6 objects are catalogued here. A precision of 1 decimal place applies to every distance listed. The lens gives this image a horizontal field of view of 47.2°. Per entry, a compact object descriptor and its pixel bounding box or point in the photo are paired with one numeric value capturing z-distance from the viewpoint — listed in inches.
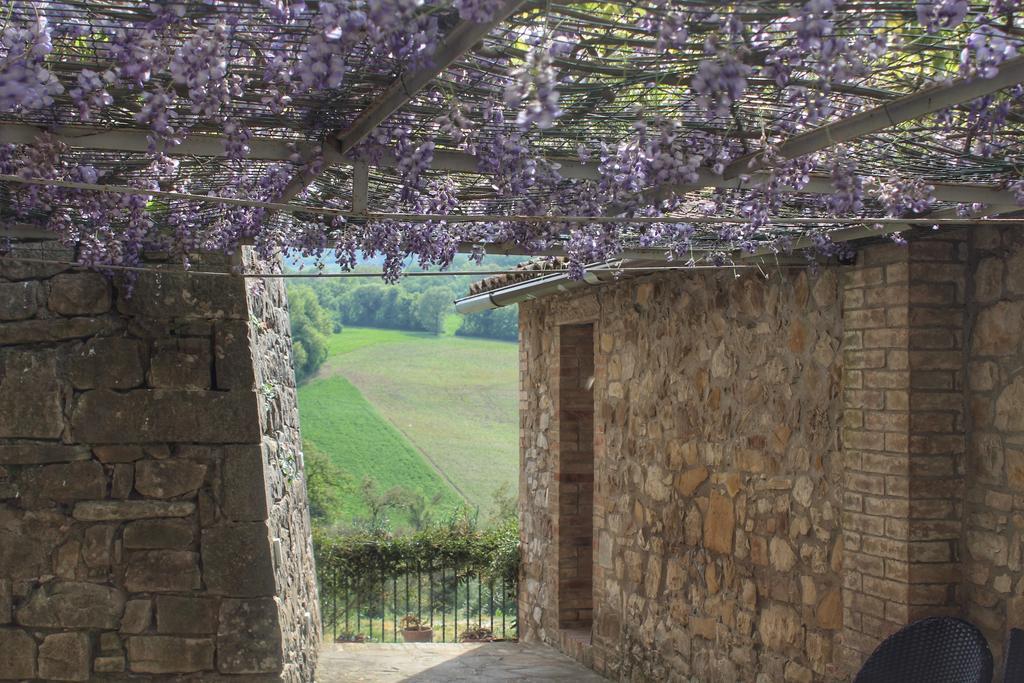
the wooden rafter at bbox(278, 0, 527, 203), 82.0
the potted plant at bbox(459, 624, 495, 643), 363.9
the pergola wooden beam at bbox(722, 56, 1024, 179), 91.0
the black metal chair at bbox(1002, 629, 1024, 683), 142.0
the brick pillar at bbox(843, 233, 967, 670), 163.6
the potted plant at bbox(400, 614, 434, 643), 396.2
